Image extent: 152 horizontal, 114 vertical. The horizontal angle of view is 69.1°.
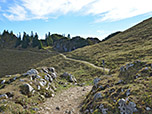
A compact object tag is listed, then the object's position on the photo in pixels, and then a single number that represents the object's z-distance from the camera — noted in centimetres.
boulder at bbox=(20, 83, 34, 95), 1542
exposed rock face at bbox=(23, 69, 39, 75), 2084
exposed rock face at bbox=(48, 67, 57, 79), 2481
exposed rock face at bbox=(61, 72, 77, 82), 2772
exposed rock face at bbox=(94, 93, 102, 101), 1201
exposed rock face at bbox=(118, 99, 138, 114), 865
